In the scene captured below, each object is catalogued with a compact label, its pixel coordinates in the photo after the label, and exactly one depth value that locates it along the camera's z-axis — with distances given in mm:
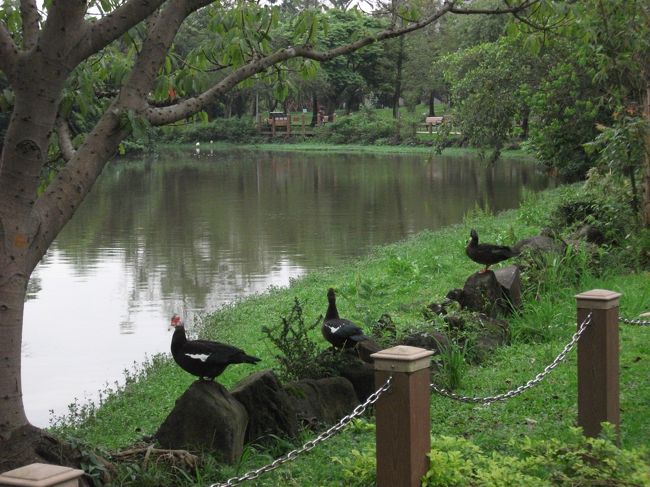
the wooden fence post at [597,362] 5750
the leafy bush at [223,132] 79750
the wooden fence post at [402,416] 4395
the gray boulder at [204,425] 6008
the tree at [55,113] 5344
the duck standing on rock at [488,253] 10688
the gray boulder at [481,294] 9742
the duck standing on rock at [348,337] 7719
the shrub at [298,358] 7477
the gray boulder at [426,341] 8047
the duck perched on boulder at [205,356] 6531
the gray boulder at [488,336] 8719
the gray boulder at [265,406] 6465
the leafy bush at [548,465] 4562
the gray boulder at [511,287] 10023
